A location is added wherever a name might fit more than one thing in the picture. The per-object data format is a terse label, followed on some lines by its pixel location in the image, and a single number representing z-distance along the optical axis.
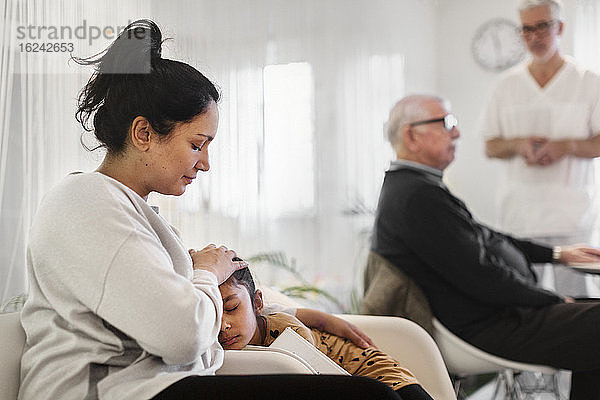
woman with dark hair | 1.24
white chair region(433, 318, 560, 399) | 2.56
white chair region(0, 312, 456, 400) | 2.00
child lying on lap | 1.66
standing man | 3.58
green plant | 3.07
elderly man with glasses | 2.53
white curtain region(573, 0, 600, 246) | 4.28
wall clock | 4.87
